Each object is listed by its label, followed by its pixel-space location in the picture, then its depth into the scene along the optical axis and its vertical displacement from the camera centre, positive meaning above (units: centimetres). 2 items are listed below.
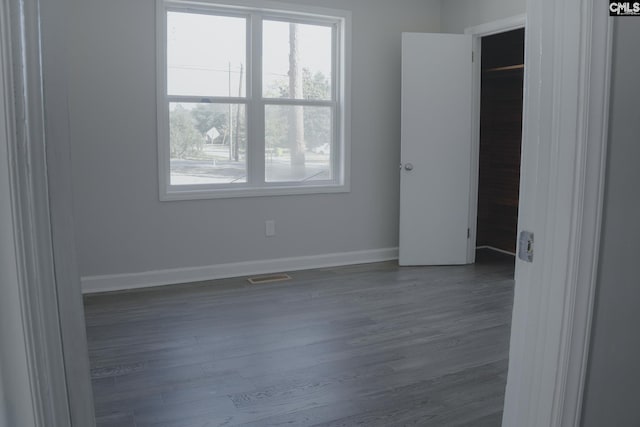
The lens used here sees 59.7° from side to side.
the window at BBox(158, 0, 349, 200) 437 +33
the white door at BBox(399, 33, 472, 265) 493 -7
